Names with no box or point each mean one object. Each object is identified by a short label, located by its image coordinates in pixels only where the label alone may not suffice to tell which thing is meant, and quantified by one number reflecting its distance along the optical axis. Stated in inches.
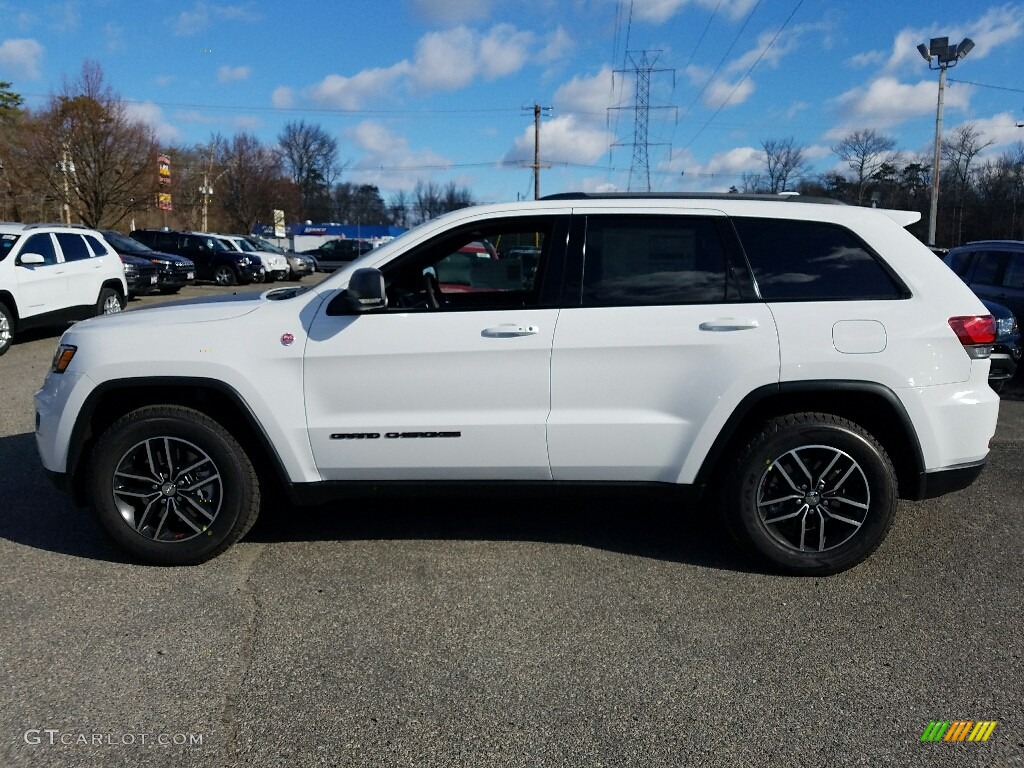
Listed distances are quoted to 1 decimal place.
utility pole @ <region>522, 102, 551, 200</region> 2010.3
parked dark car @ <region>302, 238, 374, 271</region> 1549.0
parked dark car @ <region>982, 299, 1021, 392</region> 298.0
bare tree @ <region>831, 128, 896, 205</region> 2022.6
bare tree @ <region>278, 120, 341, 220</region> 3319.4
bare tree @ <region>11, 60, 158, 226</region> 1163.9
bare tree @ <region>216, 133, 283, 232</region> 2541.8
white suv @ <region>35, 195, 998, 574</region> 148.9
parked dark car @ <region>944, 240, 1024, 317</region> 378.3
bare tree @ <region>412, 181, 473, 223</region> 2522.1
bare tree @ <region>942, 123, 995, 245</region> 2271.2
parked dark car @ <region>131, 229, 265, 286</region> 1043.3
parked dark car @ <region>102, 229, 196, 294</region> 778.2
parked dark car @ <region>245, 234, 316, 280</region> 1234.7
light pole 1221.1
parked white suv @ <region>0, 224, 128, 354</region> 436.1
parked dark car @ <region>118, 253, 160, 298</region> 665.0
